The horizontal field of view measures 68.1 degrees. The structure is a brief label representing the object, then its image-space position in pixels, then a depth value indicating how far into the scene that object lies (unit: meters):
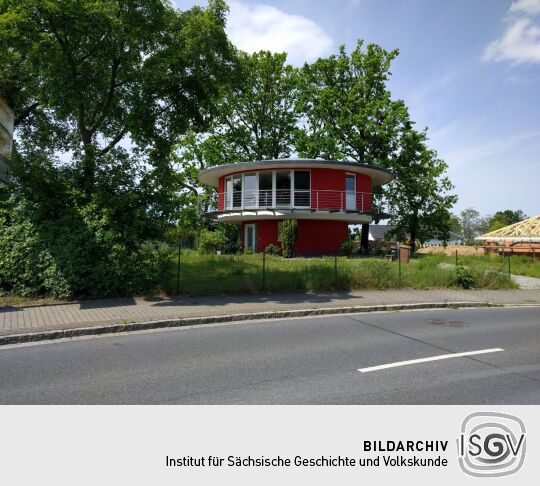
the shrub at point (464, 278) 14.68
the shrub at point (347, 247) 28.59
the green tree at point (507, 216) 101.22
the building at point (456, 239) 102.98
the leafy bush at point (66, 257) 9.99
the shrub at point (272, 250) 26.84
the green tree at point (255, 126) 40.19
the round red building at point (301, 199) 27.27
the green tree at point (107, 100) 10.09
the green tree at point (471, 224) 120.62
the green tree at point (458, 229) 112.41
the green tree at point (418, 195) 37.22
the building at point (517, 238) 35.72
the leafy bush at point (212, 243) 32.16
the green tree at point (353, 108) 36.62
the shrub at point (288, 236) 25.91
